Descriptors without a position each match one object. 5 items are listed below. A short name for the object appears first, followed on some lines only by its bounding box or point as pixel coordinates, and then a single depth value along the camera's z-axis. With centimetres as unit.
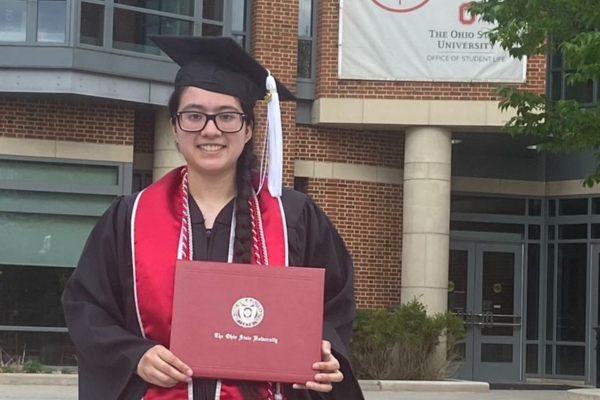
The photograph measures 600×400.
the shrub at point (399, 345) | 1997
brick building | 2083
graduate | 391
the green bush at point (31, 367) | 1922
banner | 2270
